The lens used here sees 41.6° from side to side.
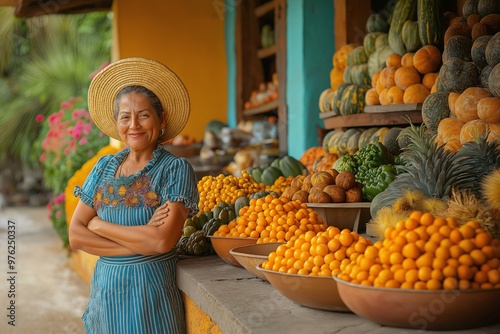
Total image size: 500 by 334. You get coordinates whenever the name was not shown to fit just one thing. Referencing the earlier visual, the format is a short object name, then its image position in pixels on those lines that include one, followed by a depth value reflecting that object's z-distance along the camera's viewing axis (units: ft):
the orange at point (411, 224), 6.66
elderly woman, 9.22
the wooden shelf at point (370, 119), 14.42
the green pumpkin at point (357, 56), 16.72
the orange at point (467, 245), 6.33
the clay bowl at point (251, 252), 8.93
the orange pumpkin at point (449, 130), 11.52
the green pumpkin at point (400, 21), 15.24
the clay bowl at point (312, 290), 7.14
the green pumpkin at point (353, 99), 16.08
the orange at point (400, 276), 6.36
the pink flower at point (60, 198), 27.02
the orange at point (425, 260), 6.32
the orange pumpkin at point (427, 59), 14.39
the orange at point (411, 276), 6.30
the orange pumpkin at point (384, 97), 14.79
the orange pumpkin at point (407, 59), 14.71
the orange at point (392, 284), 6.33
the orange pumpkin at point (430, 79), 14.24
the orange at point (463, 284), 6.19
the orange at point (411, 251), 6.40
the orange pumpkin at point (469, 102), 11.32
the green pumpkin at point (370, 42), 16.52
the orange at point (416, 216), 6.78
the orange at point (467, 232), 6.46
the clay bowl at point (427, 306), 6.16
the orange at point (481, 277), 6.26
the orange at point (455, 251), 6.31
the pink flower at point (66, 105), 31.55
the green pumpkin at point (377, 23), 16.83
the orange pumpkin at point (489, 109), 10.84
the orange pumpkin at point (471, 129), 10.96
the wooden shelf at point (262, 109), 23.58
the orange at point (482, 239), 6.40
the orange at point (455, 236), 6.42
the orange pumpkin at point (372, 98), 15.46
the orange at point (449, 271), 6.22
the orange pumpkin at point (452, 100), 11.95
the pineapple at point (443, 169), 8.58
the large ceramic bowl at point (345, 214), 11.63
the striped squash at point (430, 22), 14.34
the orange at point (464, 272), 6.23
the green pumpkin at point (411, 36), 14.75
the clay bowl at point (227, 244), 9.98
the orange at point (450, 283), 6.15
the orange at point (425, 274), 6.26
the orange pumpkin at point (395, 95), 14.52
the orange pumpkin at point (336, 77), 17.92
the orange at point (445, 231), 6.48
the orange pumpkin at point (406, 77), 14.37
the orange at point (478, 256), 6.30
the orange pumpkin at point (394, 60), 15.17
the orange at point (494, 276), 6.21
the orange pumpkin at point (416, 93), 14.08
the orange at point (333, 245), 7.53
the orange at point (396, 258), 6.48
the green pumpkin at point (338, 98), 16.60
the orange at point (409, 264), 6.40
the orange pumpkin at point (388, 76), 14.84
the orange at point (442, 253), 6.29
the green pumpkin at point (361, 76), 16.43
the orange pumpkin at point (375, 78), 15.57
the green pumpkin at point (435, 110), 12.46
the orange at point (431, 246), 6.37
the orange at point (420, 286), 6.24
